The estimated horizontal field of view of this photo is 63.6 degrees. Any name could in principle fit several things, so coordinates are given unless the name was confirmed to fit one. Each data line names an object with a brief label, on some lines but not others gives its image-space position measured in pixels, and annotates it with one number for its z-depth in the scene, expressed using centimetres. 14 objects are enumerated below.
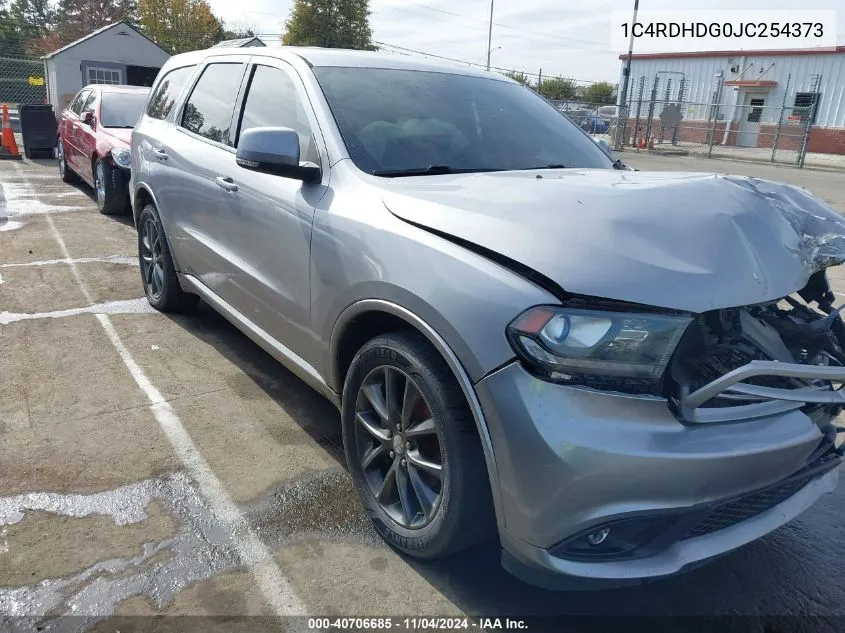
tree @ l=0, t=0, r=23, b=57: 3714
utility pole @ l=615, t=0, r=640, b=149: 2966
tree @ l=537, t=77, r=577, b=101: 6253
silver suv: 191
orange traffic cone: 1557
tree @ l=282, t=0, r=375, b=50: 4597
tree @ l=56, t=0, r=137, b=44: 6119
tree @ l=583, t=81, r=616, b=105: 6758
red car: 872
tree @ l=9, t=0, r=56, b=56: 4440
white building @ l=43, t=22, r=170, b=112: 2051
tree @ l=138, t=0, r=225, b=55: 5228
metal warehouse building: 3083
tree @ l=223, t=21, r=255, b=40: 5167
